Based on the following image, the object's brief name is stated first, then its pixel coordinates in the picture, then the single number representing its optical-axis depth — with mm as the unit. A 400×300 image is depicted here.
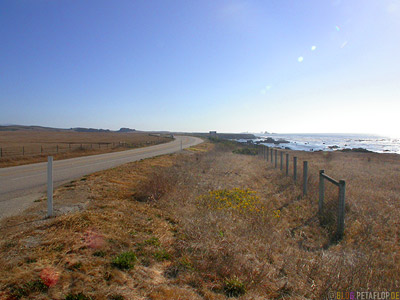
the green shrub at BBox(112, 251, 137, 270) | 3402
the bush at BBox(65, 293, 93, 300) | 2643
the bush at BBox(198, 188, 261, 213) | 6754
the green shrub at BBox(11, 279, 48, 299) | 2629
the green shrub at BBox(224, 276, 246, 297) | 3096
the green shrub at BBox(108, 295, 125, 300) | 2734
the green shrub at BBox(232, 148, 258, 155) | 29594
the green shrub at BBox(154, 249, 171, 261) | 3779
